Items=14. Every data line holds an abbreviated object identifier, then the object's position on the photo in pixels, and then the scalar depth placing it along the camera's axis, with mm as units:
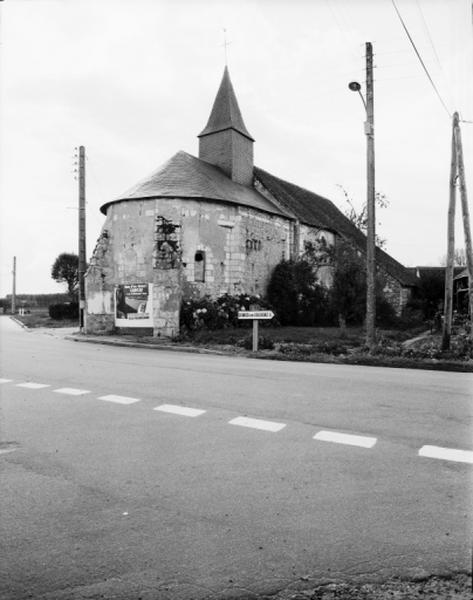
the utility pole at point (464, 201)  13594
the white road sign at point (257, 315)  14836
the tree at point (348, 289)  19781
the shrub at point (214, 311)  19969
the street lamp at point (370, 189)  14734
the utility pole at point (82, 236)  23391
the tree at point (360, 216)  24578
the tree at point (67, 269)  53125
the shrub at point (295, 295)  25844
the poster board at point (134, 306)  20016
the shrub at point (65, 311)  37438
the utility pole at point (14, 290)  56706
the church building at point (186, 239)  20172
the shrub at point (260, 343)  15721
